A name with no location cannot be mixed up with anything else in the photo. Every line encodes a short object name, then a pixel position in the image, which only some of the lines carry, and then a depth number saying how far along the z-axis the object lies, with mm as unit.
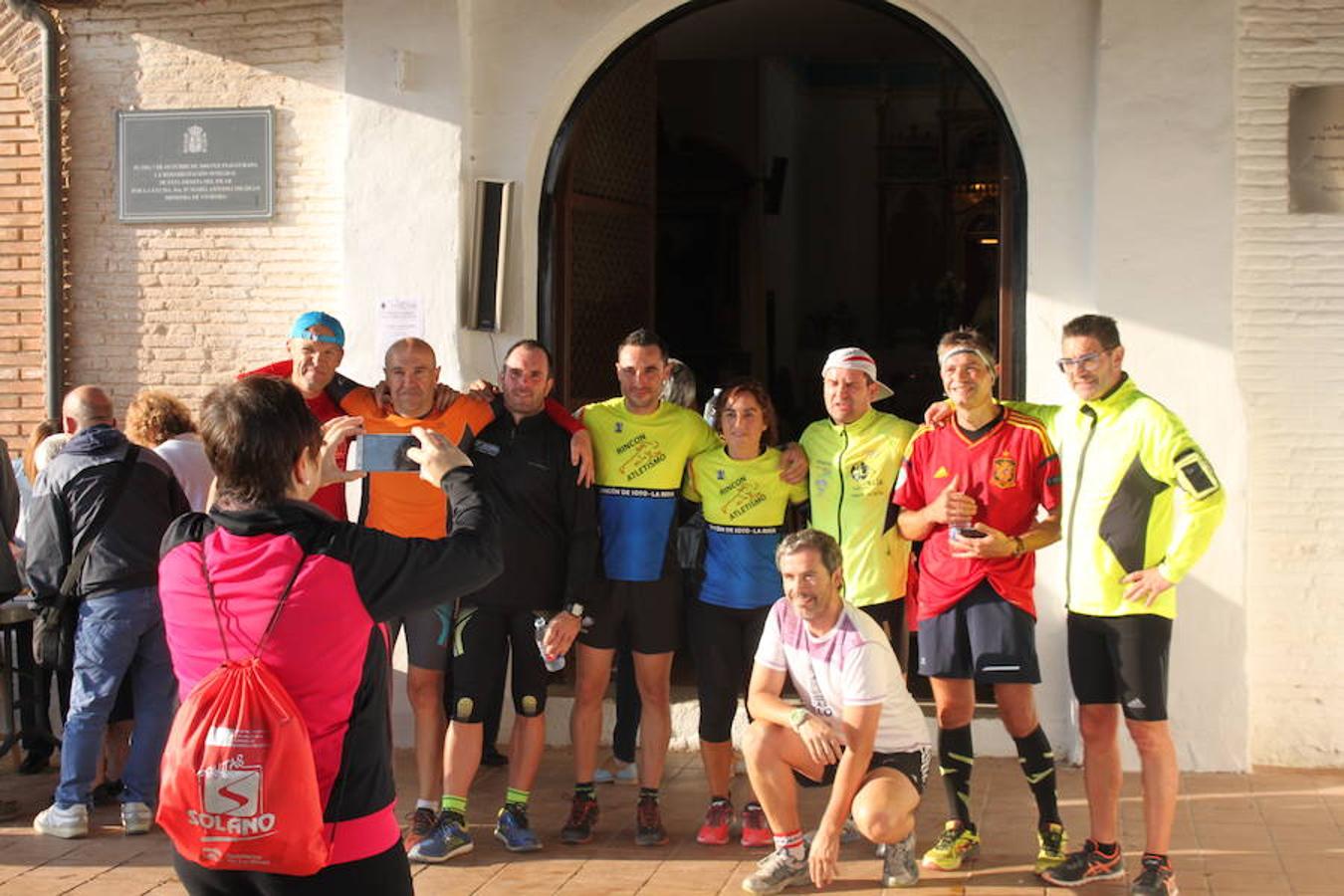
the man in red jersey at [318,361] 6113
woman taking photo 3051
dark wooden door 8070
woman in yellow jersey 5973
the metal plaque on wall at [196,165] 7918
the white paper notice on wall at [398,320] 7582
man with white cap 5949
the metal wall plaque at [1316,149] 7023
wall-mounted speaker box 7641
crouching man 5125
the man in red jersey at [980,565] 5566
